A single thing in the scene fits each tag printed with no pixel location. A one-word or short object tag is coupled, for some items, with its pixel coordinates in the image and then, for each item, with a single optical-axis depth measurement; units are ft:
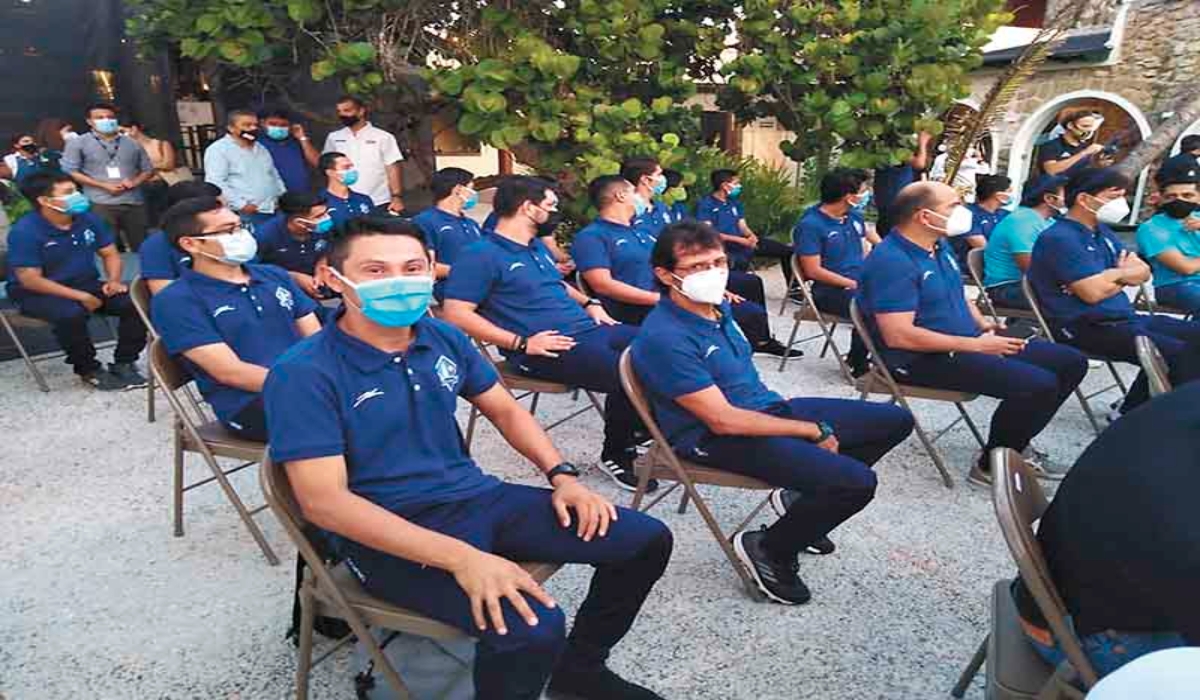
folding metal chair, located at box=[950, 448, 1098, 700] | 5.05
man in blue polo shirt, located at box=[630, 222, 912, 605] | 8.32
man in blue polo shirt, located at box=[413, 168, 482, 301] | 16.75
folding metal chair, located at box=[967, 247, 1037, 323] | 16.48
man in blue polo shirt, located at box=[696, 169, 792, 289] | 22.33
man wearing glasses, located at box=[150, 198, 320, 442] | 9.37
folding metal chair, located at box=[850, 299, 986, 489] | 11.34
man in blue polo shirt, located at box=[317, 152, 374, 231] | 18.06
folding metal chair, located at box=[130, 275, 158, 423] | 12.52
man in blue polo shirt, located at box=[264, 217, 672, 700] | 5.77
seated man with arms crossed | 12.96
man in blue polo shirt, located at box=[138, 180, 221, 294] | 12.94
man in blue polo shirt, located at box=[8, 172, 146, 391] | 15.25
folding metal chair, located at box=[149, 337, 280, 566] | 9.23
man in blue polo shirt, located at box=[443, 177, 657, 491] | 11.74
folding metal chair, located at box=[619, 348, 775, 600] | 8.56
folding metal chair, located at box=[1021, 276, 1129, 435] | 13.46
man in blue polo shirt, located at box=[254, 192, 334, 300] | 15.55
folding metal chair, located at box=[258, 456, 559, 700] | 5.89
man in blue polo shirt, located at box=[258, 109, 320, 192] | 20.95
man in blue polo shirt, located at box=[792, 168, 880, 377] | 16.40
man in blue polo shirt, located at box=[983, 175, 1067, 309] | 16.62
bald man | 11.10
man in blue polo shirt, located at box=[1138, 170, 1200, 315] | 15.20
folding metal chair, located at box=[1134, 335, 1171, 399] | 9.71
